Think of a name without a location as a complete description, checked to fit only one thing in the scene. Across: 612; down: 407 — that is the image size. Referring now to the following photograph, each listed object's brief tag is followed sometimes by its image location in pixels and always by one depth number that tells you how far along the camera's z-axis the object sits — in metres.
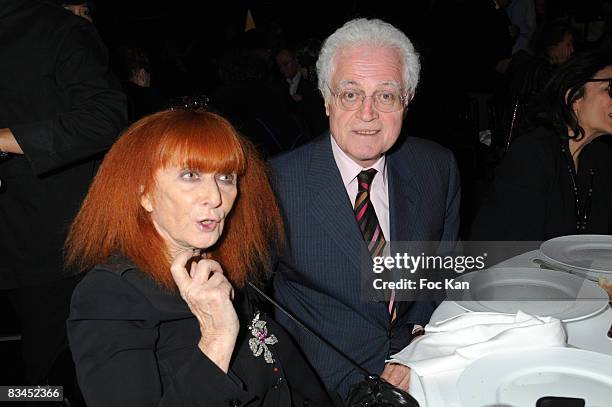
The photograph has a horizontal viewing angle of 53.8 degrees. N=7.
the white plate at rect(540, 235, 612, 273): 1.75
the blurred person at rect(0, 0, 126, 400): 2.01
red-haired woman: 1.23
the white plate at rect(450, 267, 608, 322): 1.49
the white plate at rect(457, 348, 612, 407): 1.12
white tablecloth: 1.21
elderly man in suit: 1.89
